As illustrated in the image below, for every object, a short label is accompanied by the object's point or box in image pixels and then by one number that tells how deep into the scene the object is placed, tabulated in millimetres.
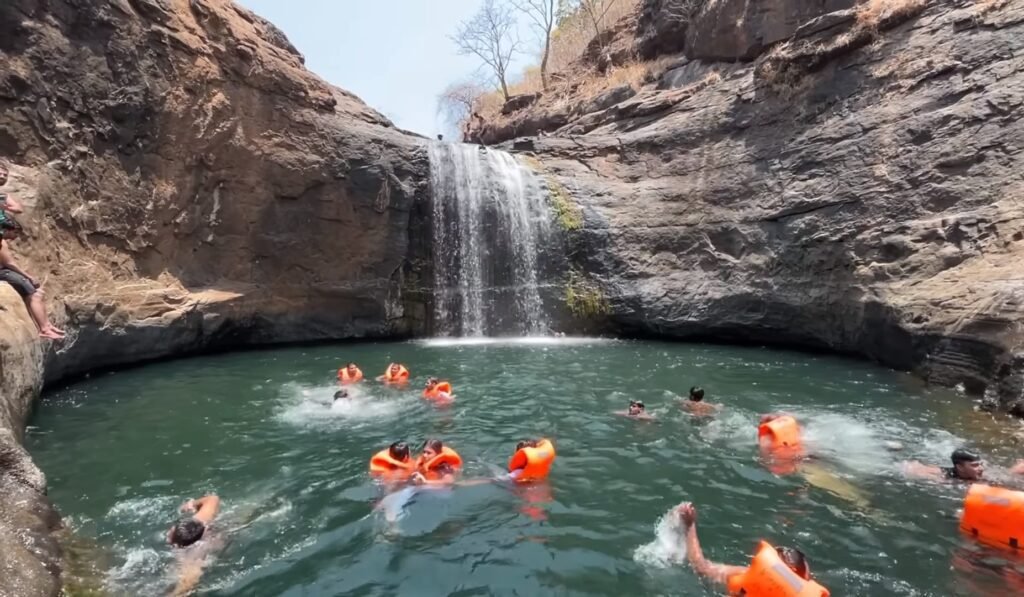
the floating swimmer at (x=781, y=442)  7184
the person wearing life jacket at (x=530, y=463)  6648
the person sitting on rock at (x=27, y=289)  7371
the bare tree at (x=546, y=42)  32838
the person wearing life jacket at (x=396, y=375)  11812
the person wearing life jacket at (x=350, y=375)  12000
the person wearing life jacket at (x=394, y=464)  6789
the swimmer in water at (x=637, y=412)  9180
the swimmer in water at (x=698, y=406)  9398
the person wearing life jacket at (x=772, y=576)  3865
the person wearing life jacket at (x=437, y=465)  6633
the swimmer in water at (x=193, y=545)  4749
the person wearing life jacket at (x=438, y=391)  10273
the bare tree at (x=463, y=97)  45438
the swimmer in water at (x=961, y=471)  6355
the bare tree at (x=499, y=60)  38938
